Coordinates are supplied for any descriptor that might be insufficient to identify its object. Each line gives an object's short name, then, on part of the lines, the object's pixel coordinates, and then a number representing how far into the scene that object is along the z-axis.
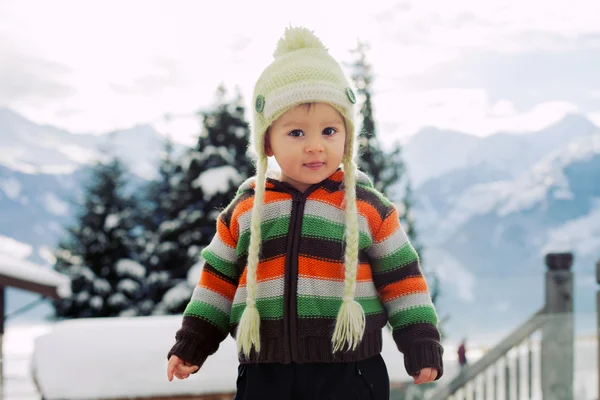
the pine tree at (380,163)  13.05
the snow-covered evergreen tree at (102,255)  14.87
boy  1.94
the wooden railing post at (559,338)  4.99
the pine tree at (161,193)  14.27
